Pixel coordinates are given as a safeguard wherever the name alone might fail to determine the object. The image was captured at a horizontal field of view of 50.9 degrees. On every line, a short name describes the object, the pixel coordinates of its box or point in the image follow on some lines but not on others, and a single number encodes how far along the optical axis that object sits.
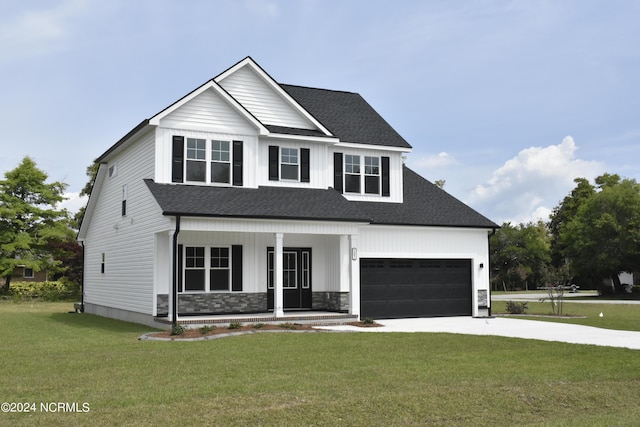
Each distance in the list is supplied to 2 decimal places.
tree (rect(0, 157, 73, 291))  44.34
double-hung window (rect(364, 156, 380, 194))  25.84
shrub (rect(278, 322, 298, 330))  19.47
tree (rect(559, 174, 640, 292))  47.22
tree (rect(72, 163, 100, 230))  50.66
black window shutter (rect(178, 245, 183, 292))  22.08
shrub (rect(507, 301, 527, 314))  27.47
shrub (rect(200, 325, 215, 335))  18.12
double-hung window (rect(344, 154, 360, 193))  25.34
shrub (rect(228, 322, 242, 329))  18.91
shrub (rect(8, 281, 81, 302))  44.12
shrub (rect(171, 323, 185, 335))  17.94
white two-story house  21.45
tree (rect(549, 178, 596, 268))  61.83
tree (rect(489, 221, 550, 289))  64.69
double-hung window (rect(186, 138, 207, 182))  22.22
